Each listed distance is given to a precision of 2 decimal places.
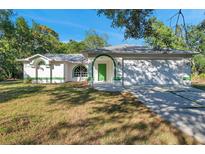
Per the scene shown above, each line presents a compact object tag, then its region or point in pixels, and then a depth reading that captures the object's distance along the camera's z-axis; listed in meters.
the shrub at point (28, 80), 14.33
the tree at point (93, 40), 30.53
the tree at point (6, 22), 10.50
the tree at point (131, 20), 5.29
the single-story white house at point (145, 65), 11.01
